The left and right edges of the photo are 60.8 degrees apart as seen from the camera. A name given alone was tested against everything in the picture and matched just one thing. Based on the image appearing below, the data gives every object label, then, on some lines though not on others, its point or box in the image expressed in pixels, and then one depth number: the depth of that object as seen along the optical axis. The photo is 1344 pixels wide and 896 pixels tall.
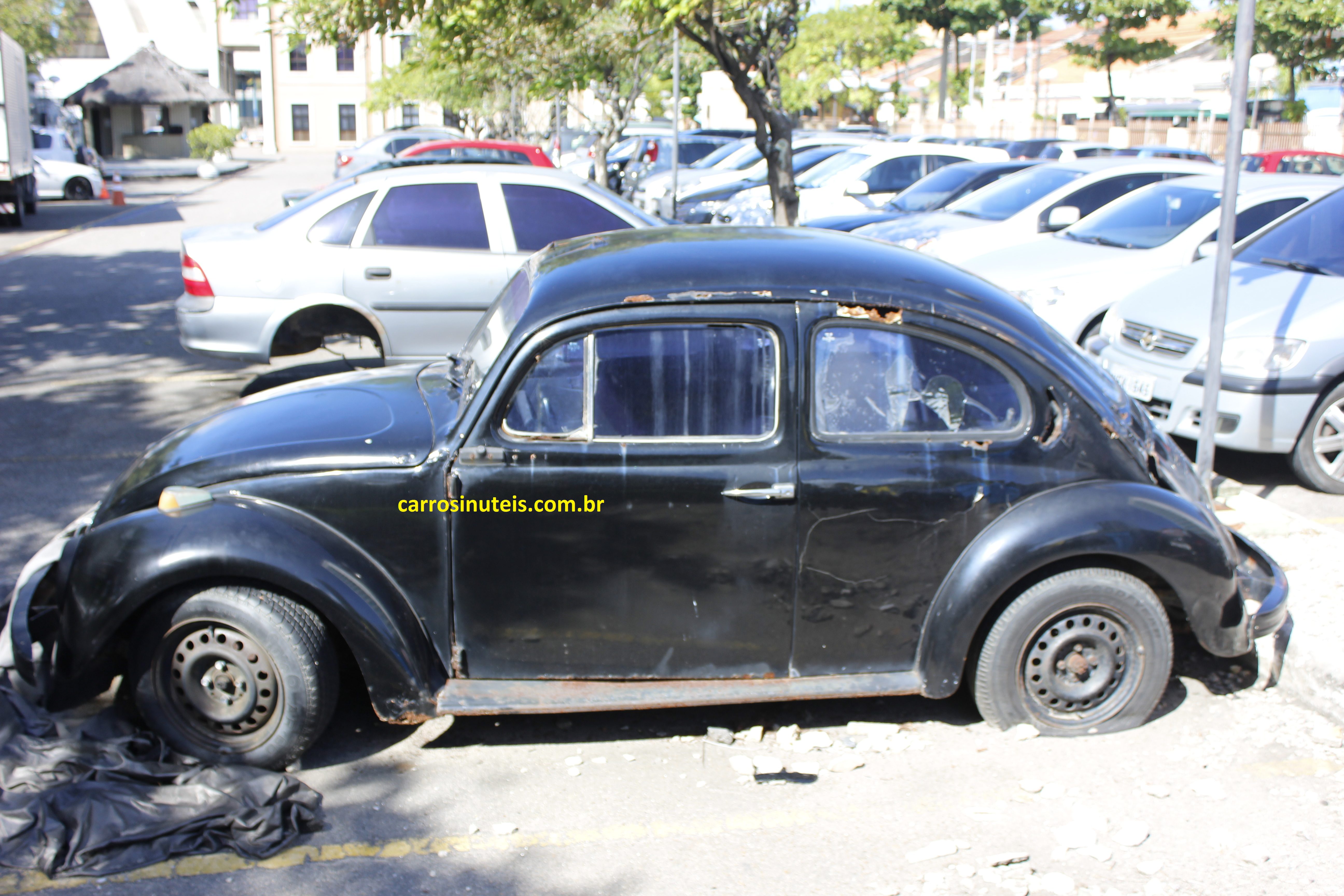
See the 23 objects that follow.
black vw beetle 3.74
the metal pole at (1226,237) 5.28
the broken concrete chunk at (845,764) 3.99
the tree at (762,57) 9.23
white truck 20.03
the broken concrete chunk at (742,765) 3.95
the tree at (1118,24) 34.28
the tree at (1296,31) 28.59
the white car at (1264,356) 6.49
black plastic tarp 3.34
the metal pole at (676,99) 13.32
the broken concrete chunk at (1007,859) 3.44
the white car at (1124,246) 8.38
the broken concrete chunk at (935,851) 3.48
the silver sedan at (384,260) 8.07
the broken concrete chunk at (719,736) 4.14
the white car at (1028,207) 10.30
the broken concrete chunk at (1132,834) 3.56
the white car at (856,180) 14.68
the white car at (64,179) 26.84
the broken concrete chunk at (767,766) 3.94
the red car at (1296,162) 22.12
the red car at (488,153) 19.45
